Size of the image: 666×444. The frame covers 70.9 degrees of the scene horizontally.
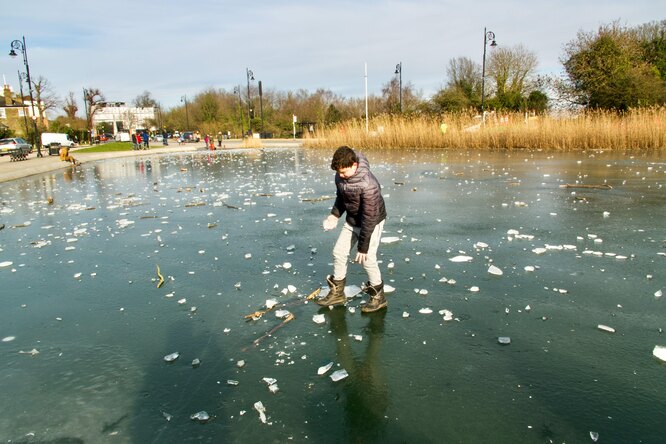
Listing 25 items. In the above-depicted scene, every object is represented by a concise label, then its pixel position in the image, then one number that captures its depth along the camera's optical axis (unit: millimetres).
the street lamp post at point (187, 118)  81488
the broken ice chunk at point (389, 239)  6363
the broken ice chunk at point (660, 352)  3179
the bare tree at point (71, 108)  85219
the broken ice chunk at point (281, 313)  4043
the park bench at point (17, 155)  28516
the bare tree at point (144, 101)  104625
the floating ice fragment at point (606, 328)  3590
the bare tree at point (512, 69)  46688
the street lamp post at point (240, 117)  62969
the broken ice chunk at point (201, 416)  2695
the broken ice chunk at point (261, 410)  2688
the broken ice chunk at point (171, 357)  3377
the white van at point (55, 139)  55219
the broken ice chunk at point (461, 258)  5457
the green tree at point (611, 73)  28500
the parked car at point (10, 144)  36356
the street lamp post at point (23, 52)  30998
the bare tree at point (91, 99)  72269
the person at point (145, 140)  43375
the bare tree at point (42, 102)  61906
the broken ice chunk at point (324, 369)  3142
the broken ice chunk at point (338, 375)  3055
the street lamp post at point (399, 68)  40828
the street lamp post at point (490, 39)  32047
